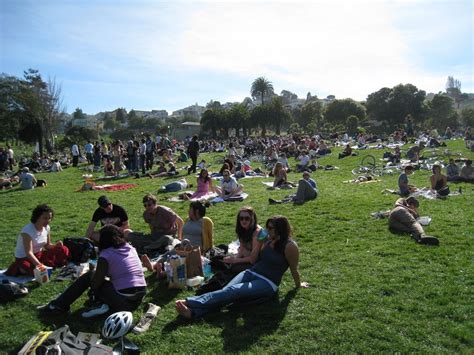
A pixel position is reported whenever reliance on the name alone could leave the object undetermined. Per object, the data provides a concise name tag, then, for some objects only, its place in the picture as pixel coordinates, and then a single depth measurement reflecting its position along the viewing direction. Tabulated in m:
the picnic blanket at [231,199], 11.92
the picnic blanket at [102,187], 15.62
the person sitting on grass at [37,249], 6.02
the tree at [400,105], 59.72
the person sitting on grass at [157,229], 7.06
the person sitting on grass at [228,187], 12.46
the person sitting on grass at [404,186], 11.69
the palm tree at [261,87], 82.94
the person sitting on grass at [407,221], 7.27
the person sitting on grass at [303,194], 11.42
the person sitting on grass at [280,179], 14.19
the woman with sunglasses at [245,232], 5.81
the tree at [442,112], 63.97
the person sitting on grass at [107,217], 7.37
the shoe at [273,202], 11.35
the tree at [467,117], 65.19
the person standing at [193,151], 19.55
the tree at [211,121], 61.94
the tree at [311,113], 79.06
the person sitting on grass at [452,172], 13.73
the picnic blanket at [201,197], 12.28
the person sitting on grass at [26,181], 16.64
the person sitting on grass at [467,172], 13.51
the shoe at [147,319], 4.42
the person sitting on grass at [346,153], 23.07
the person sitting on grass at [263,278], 4.69
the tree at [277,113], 61.81
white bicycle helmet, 3.93
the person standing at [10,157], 24.99
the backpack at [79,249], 6.80
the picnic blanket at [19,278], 5.90
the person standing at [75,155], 27.05
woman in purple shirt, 4.78
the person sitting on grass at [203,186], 12.65
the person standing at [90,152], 26.45
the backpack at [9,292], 5.29
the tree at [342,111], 68.50
